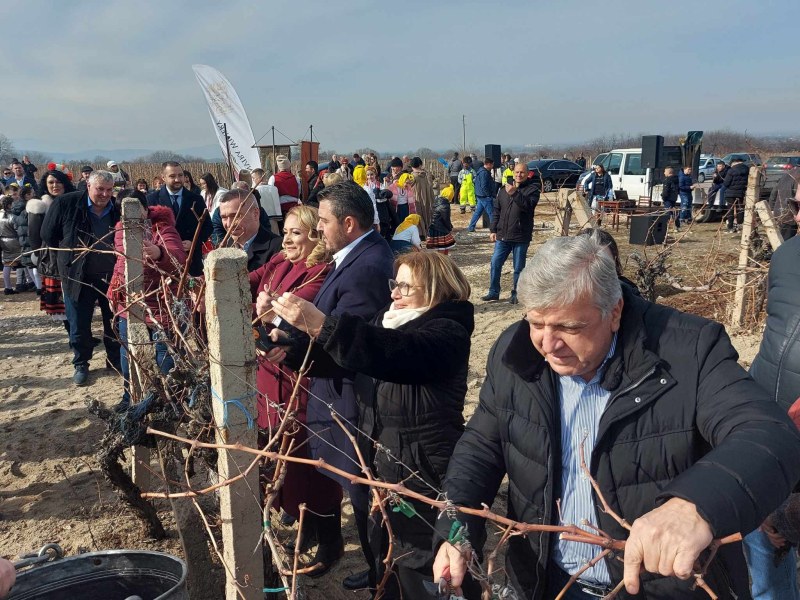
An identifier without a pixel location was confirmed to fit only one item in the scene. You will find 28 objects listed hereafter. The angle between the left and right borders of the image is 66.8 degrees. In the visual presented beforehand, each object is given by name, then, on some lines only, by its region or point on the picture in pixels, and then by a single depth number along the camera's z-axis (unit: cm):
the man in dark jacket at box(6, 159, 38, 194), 1205
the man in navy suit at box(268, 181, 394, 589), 269
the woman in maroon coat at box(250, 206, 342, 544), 292
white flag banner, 1093
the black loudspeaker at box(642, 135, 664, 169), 1680
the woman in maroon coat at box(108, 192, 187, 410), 377
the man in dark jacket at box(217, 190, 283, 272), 358
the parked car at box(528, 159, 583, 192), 2419
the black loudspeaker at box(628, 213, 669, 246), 1156
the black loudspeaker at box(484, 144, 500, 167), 2102
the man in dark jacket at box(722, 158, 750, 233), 1415
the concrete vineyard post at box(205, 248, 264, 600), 184
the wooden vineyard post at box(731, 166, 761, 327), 607
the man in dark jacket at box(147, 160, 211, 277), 691
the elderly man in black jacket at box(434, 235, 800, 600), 132
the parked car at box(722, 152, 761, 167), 2075
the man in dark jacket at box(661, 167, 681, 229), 1536
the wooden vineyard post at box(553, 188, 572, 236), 543
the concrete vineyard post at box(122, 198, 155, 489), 333
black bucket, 197
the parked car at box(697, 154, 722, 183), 2139
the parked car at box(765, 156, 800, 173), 1548
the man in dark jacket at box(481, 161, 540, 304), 775
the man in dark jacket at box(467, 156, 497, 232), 1378
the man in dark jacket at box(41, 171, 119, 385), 519
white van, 1830
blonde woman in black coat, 217
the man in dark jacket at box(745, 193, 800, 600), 207
